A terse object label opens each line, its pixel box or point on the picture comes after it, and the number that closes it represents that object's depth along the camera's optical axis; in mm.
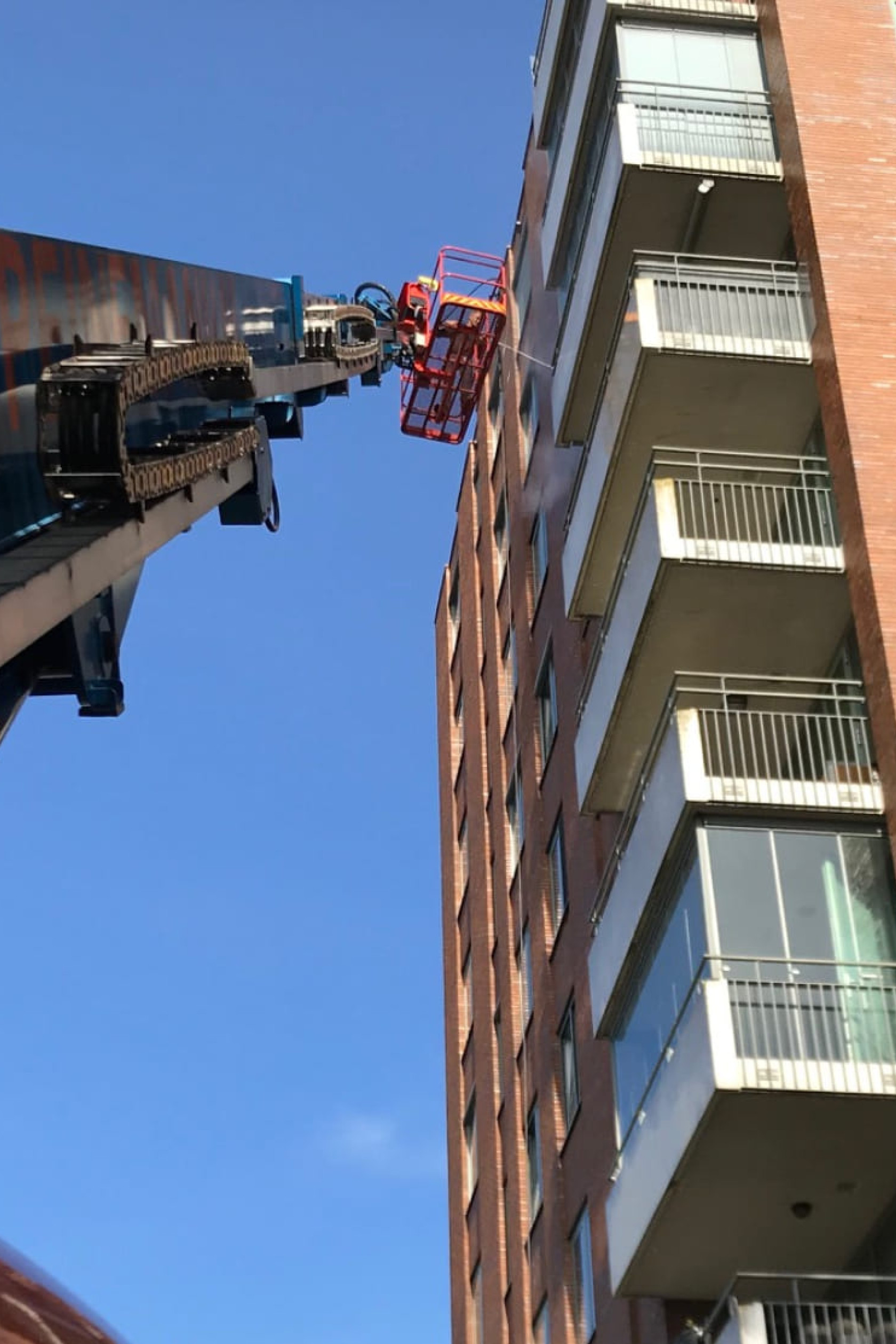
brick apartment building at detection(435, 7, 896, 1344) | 15789
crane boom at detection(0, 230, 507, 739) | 15672
